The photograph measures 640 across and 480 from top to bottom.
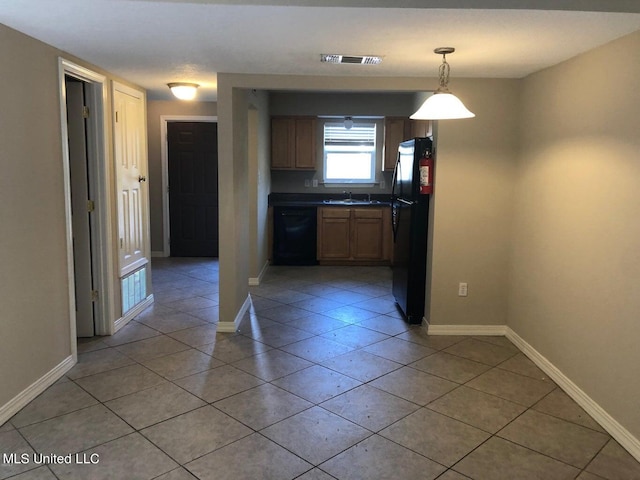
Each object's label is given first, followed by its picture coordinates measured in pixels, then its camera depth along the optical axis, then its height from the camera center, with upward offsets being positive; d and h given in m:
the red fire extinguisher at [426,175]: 4.18 +0.00
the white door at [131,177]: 4.29 -0.05
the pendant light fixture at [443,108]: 2.92 +0.39
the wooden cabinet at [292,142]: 7.34 +0.46
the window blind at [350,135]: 7.75 +0.61
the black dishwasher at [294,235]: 7.13 -0.87
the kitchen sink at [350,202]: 7.28 -0.41
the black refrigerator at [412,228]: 4.34 -0.48
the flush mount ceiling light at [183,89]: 4.61 +0.77
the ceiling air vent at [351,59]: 3.26 +0.76
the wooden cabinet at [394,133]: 7.34 +0.60
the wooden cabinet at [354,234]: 7.18 -0.86
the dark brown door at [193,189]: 7.46 -0.25
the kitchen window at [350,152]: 7.76 +0.34
